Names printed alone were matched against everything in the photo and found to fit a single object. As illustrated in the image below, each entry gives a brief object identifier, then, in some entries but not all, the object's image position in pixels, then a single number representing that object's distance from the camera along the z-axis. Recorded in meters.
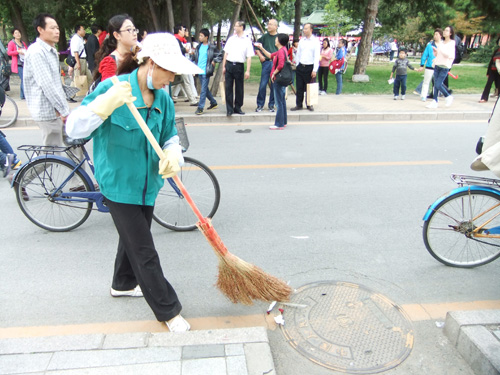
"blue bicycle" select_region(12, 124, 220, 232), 3.98
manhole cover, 2.57
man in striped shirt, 4.24
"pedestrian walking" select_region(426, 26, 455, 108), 10.36
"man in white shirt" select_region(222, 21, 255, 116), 9.07
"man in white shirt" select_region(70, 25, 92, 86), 11.46
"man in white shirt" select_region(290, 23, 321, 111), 10.13
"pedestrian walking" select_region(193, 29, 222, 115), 9.62
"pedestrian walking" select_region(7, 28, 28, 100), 11.84
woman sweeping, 2.25
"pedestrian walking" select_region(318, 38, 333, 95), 12.89
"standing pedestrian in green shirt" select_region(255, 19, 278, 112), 9.59
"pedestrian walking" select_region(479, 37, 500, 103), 11.28
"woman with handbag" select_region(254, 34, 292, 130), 8.37
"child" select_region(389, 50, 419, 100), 11.45
